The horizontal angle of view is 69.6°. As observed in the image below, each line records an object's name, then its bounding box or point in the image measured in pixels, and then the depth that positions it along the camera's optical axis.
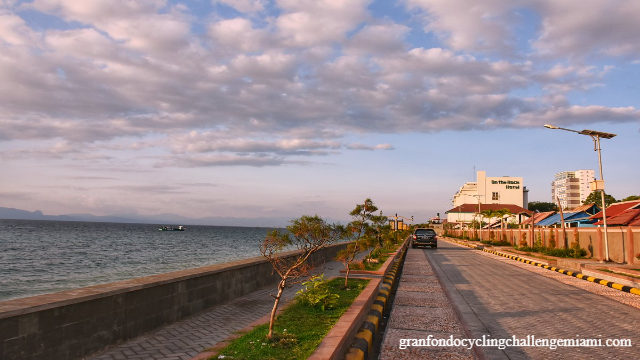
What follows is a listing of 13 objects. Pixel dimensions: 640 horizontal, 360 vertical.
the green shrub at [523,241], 44.72
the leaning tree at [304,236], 8.09
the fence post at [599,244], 27.83
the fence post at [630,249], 24.69
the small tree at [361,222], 17.65
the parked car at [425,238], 46.88
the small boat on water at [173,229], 177.29
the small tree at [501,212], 68.23
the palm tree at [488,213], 79.12
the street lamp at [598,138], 23.95
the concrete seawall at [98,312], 5.60
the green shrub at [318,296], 9.62
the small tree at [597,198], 108.80
